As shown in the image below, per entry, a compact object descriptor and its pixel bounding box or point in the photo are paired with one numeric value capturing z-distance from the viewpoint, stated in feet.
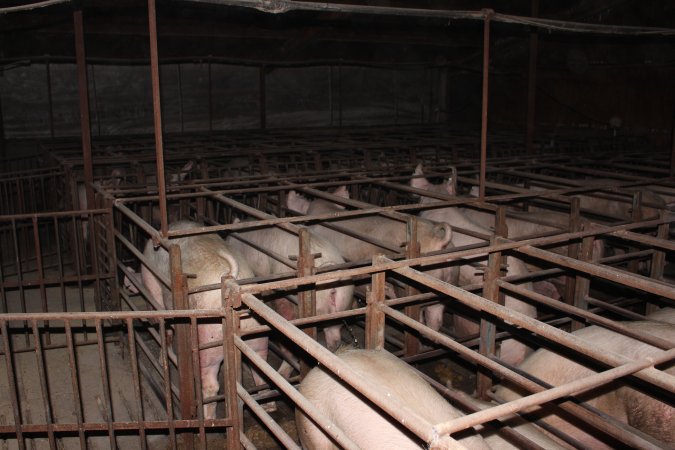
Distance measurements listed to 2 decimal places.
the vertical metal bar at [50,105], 32.04
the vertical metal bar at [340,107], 40.05
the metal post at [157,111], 10.54
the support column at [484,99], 13.41
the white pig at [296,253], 14.38
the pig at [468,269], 14.78
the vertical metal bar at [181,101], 38.70
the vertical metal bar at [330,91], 44.23
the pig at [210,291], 13.33
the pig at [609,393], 9.14
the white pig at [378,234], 15.46
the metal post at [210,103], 35.01
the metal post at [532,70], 25.29
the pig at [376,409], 7.70
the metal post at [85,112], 17.97
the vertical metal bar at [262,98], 38.19
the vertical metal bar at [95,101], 37.19
